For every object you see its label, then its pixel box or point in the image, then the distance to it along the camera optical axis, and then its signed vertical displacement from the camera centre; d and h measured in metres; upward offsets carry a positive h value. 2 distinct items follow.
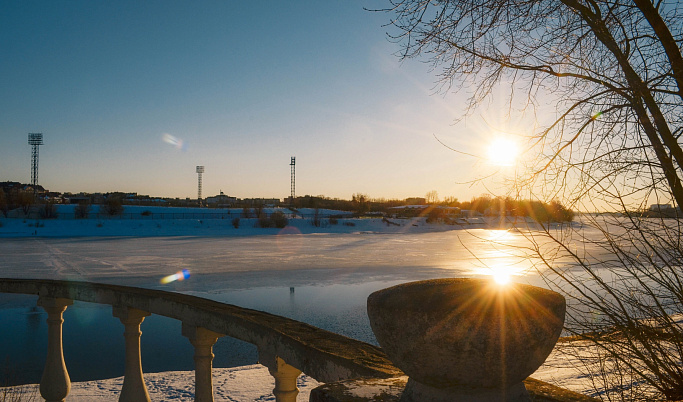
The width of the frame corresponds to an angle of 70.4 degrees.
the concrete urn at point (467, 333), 1.42 -0.37
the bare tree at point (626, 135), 3.81 +0.68
